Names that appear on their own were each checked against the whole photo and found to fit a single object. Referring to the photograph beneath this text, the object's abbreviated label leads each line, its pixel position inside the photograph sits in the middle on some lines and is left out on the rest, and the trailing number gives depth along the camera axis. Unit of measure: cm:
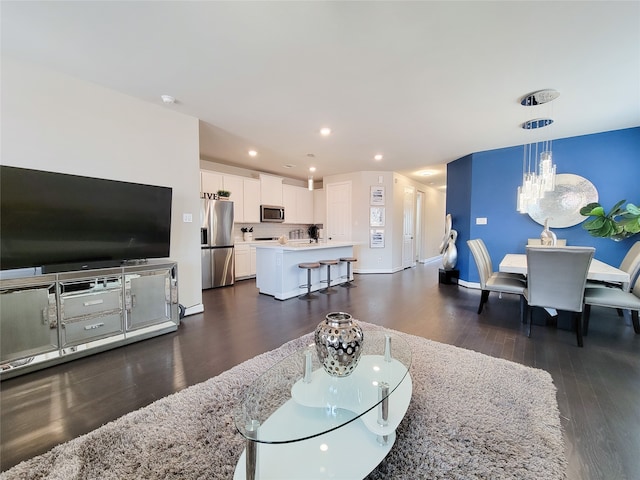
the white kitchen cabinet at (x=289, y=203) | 695
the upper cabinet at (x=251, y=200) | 607
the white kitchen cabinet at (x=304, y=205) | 741
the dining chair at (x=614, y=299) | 252
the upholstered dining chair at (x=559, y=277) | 249
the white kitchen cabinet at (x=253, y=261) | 626
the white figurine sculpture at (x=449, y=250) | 542
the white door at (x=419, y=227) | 856
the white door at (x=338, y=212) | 702
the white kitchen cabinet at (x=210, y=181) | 519
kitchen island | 432
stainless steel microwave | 637
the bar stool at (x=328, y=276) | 473
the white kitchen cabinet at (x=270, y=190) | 641
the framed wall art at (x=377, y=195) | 671
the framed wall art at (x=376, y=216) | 673
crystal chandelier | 281
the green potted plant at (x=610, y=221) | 371
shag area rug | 123
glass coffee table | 104
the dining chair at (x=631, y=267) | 287
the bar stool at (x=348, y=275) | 533
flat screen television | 210
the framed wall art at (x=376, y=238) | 675
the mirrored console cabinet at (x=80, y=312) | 206
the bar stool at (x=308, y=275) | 434
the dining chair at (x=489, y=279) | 324
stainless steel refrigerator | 510
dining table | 249
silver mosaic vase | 135
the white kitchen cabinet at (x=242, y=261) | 595
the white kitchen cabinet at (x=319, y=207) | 767
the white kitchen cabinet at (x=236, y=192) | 566
